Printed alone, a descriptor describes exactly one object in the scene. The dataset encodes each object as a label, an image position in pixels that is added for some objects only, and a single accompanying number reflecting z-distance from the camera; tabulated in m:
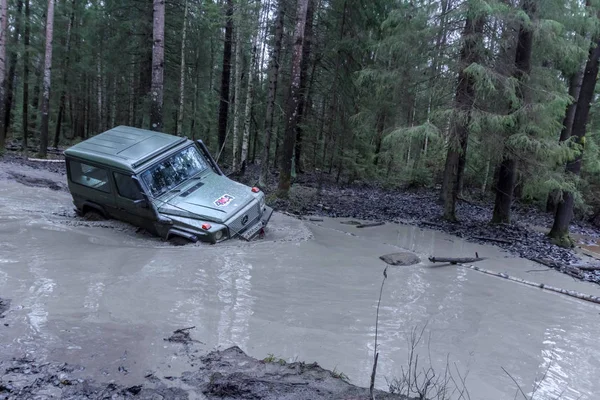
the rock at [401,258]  7.93
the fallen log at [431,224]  12.94
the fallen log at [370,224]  11.92
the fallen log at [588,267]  9.05
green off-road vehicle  7.51
